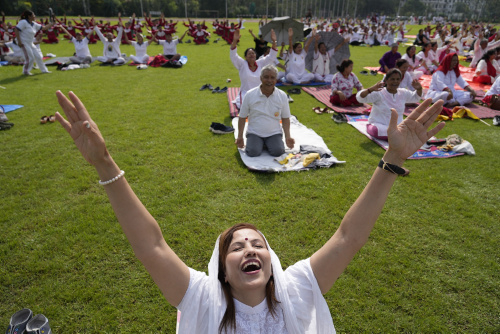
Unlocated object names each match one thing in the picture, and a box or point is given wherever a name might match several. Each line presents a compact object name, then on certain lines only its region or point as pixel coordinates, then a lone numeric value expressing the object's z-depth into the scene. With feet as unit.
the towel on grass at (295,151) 17.93
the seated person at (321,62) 39.45
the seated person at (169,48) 49.85
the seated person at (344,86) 29.66
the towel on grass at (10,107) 26.33
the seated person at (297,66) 38.09
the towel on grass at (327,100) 28.45
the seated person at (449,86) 28.32
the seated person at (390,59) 39.22
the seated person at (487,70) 37.06
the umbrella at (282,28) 42.86
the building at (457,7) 276.82
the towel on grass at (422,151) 19.71
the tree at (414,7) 295.64
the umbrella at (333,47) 40.47
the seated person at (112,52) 48.24
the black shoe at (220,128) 22.58
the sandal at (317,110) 28.04
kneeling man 18.66
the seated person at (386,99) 20.75
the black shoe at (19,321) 7.79
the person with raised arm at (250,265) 5.15
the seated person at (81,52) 46.95
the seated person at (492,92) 29.96
